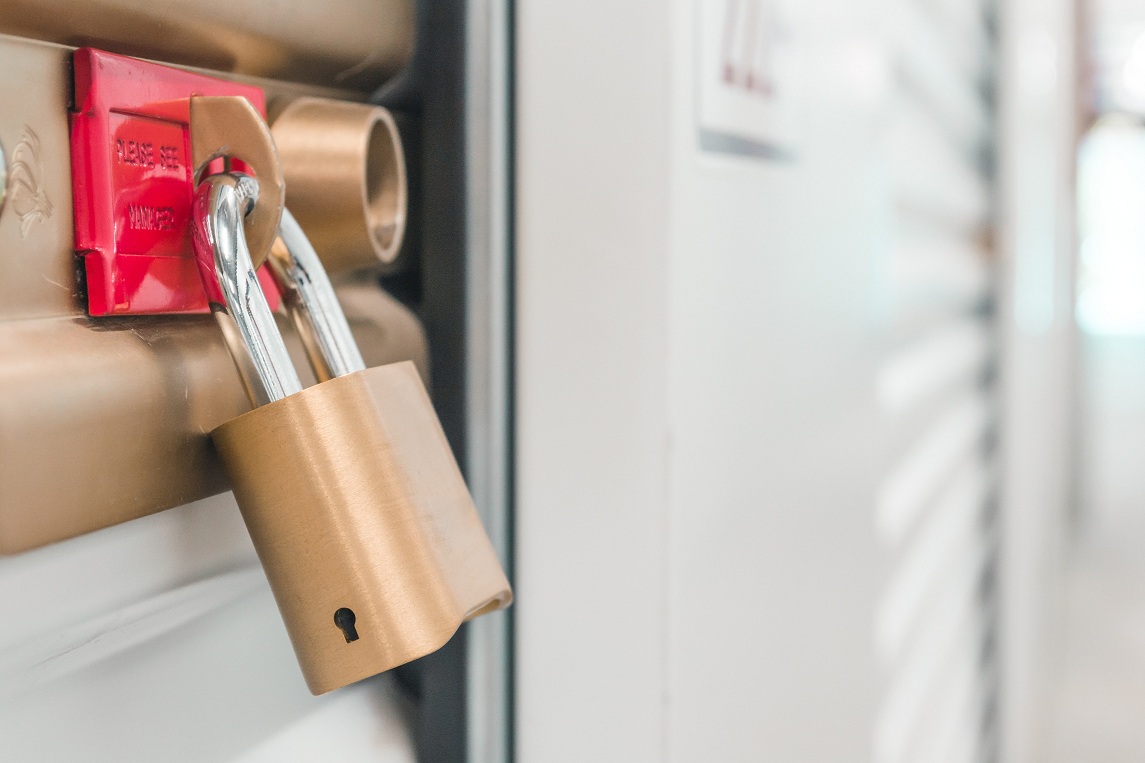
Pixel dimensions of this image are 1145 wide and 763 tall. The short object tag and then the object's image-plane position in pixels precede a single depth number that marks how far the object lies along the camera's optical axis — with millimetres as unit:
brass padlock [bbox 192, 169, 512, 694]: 260
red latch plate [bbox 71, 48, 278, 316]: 260
